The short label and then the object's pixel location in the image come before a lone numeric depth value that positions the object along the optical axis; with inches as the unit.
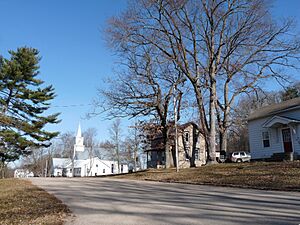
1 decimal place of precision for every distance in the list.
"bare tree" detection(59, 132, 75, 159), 3162.9
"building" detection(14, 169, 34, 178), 3409.0
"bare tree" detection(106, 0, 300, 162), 874.0
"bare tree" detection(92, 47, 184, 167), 966.4
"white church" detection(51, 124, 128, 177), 2891.2
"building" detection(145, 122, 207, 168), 1730.1
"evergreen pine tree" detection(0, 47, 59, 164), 1196.5
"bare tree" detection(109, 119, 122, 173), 2416.3
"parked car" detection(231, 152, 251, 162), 1398.9
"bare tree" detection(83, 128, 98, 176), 2980.6
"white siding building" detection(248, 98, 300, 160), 840.3
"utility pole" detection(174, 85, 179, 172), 813.9
